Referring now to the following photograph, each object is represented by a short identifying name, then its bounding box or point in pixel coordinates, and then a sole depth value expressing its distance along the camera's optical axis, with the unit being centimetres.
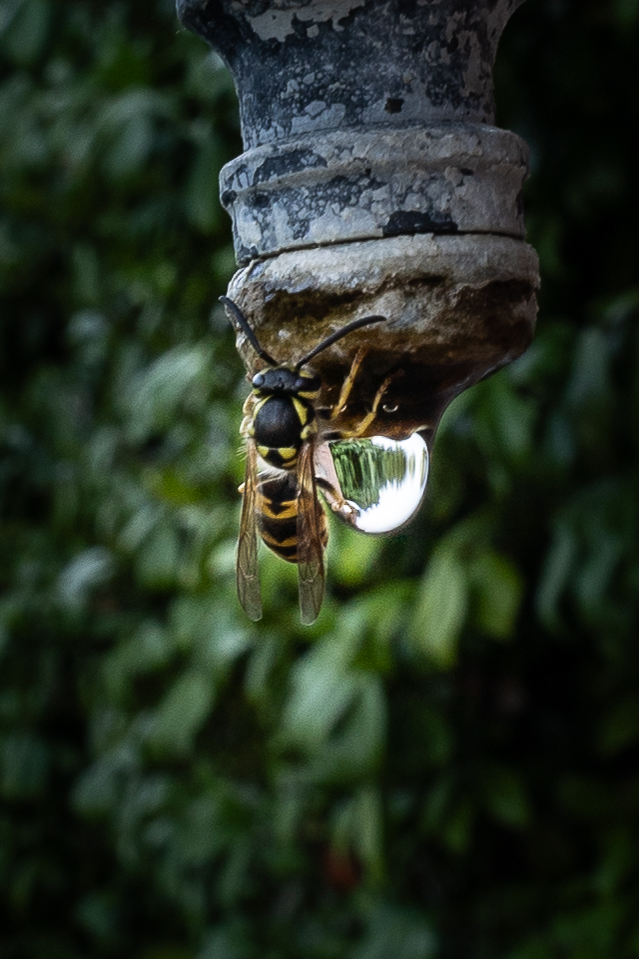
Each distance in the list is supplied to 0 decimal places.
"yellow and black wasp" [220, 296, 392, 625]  15
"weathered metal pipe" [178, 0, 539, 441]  13
